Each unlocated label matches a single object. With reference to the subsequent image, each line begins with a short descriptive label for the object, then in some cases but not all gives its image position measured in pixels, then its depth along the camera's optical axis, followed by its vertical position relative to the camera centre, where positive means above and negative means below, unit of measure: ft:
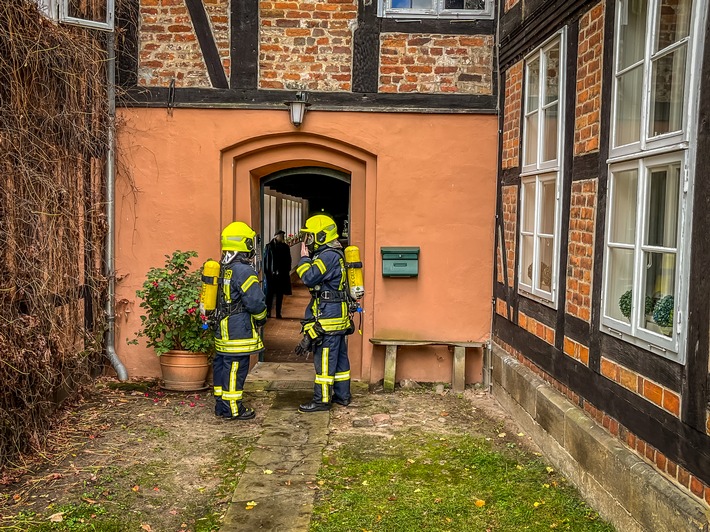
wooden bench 25.55 -4.88
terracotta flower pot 24.61 -5.30
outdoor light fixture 24.94 +4.26
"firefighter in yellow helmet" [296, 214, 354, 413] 22.95 -2.88
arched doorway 29.96 +0.73
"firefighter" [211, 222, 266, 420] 21.56 -2.89
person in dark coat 38.24 -2.55
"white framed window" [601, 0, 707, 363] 11.87 +1.15
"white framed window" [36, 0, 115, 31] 20.55 +6.62
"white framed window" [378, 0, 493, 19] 25.08 +7.98
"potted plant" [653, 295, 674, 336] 12.52 -1.54
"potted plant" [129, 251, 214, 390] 24.11 -3.68
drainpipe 24.75 +0.25
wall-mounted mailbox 25.61 -1.30
